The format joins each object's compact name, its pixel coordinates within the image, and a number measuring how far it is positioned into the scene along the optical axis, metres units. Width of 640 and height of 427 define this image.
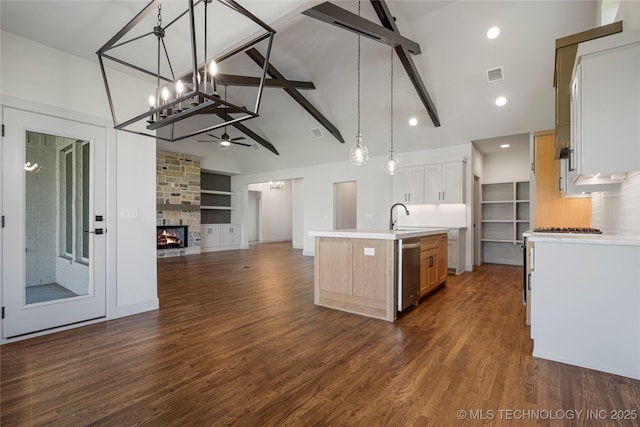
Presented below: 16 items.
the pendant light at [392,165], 4.91
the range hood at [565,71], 2.45
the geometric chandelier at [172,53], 1.92
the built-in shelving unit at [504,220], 7.23
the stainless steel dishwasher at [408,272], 3.36
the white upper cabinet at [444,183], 6.24
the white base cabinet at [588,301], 2.09
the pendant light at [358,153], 4.45
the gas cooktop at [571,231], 2.98
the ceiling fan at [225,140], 6.38
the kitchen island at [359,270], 3.29
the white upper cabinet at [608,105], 2.03
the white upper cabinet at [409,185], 6.71
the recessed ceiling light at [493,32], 4.59
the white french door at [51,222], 2.72
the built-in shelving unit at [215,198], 10.64
